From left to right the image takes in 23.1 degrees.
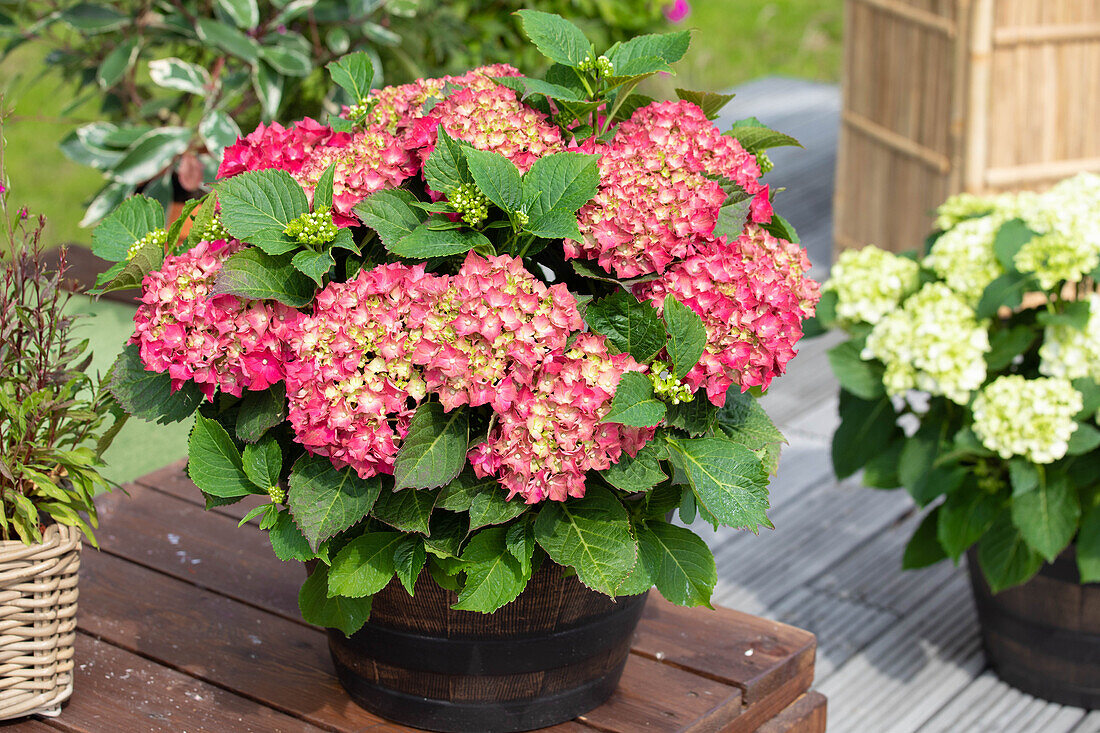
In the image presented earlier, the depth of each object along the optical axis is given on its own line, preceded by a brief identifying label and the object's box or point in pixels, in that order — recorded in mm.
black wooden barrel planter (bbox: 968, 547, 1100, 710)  2677
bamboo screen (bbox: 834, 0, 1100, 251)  4255
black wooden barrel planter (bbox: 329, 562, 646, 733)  2059
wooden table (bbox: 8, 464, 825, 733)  2152
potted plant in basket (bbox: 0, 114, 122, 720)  2079
